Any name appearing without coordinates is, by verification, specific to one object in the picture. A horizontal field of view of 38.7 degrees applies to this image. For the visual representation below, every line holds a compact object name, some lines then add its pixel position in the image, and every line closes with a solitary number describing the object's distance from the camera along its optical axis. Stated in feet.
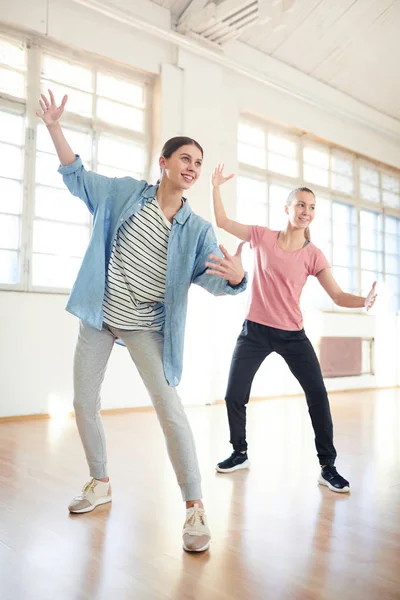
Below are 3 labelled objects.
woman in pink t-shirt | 8.61
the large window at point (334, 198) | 20.80
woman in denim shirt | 6.08
